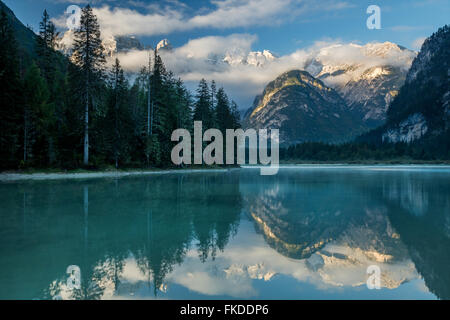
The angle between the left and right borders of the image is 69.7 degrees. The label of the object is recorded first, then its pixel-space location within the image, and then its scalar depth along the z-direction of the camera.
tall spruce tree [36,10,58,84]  53.47
